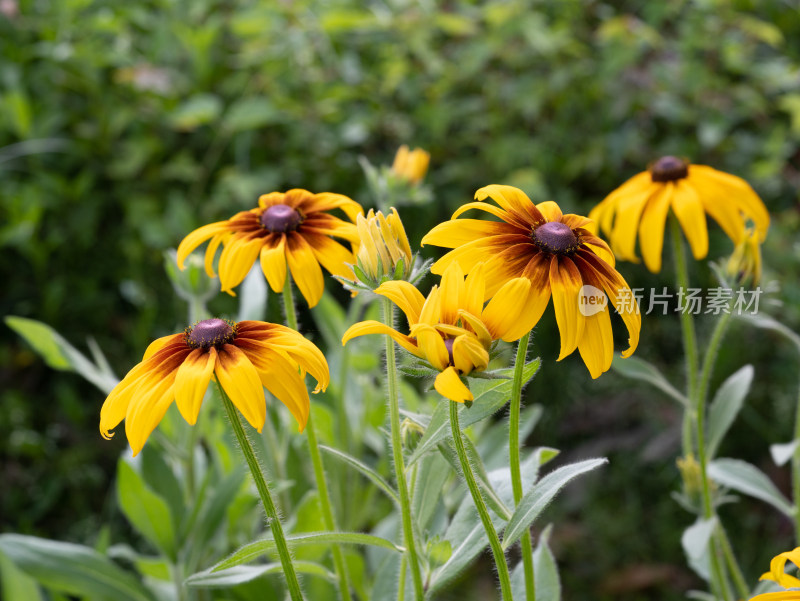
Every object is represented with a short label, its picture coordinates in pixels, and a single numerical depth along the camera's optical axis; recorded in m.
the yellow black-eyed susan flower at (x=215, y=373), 0.72
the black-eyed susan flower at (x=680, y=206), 0.92
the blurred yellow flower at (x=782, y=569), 0.74
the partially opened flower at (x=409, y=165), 1.02
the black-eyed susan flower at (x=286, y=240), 0.81
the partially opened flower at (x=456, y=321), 0.72
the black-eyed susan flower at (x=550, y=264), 0.74
